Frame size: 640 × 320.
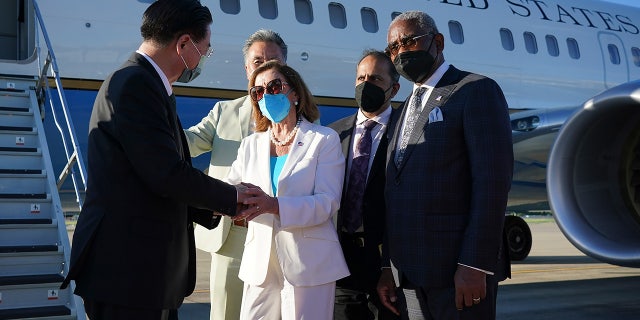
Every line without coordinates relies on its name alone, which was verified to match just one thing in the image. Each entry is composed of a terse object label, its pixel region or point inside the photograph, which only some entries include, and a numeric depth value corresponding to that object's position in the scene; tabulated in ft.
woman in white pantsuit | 9.50
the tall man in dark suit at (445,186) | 9.08
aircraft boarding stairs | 13.94
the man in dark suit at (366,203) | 11.12
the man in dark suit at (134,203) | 7.72
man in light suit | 11.48
